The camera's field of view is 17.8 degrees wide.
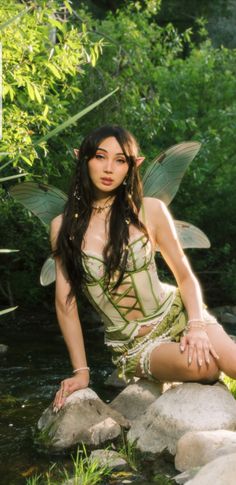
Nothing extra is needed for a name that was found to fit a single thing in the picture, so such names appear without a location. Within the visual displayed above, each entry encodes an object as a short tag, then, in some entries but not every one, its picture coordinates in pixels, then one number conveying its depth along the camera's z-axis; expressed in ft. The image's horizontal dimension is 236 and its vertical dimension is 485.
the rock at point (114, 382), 17.67
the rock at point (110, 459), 11.38
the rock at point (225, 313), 33.65
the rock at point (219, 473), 8.59
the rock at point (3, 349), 23.54
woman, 12.94
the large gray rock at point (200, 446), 10.68
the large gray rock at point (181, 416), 12.00
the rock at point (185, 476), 10.36
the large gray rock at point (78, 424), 12.76
